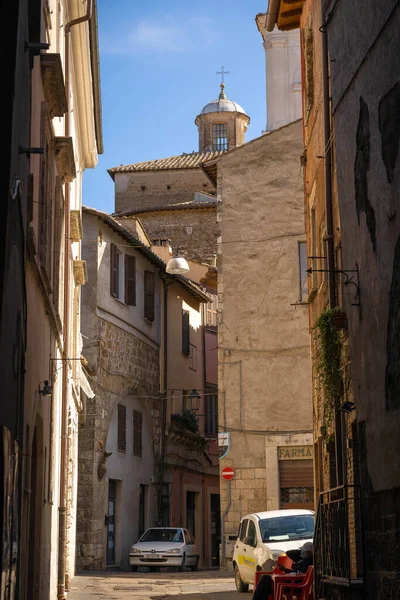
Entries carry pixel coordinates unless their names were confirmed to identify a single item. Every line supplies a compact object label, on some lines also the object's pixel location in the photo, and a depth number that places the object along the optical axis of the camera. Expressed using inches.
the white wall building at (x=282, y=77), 1875.0
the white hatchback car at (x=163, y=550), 1117.1
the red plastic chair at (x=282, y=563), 576.1
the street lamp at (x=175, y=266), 1261.1
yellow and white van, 733.3
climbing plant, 551.2
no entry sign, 1071.2
